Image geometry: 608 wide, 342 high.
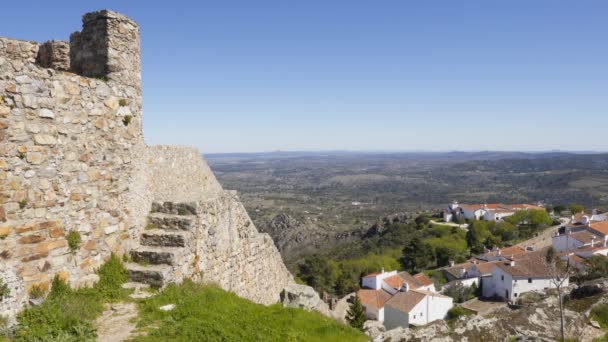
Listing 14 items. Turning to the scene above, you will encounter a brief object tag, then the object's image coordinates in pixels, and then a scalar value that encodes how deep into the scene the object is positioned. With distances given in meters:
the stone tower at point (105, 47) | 7.66
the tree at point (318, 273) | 56.13
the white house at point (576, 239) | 59.54
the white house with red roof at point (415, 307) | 43.72
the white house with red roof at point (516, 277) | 51.75
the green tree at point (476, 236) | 77.56
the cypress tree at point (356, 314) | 33.67
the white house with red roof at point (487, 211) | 97.50
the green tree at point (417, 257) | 71.50
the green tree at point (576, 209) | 95.19
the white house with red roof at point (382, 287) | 47.06
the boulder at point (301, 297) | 10.74
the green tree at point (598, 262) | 34.58
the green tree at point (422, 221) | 95.48
